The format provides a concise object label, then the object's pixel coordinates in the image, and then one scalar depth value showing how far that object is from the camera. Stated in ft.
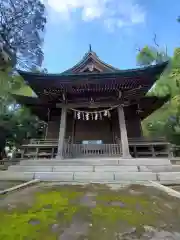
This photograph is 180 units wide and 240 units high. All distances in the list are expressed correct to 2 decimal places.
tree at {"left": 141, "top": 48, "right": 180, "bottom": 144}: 31.71
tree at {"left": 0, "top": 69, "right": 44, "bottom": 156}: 46.35
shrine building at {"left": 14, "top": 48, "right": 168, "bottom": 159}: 31.19
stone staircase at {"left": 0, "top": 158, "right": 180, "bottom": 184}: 21.42
